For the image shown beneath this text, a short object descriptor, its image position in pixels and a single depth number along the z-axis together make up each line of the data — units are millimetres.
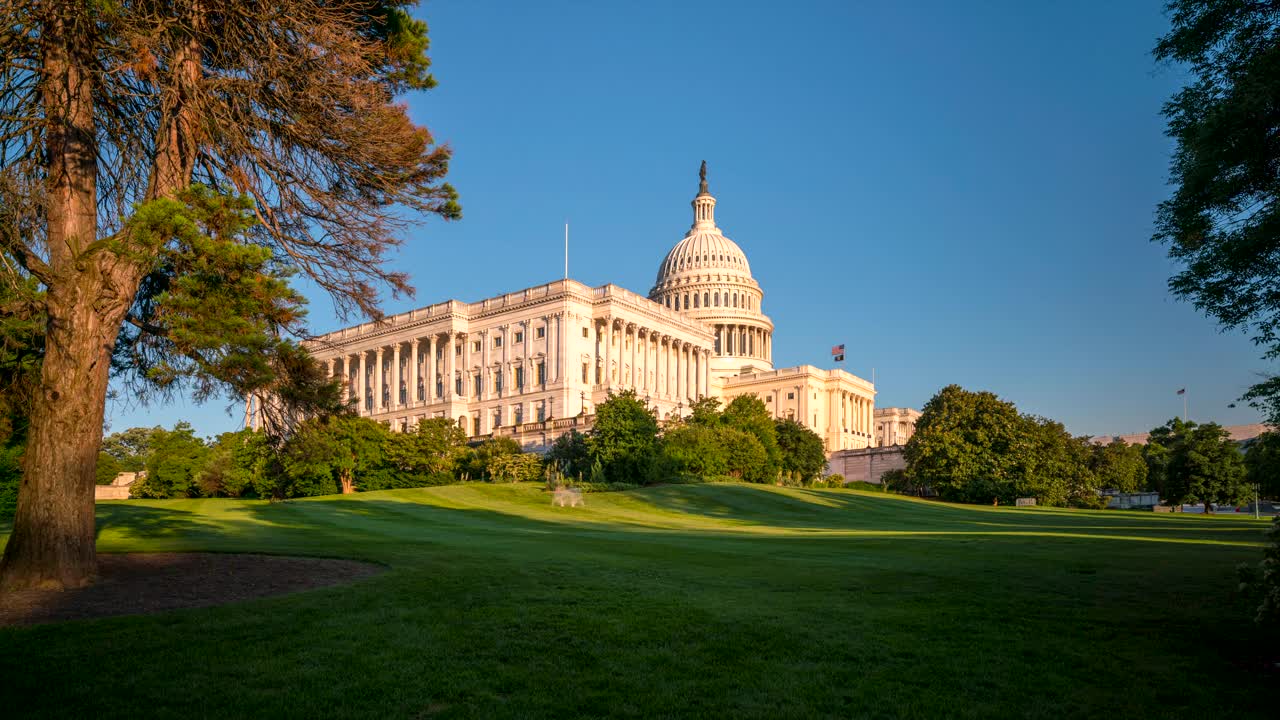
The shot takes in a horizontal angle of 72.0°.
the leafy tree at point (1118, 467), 100062
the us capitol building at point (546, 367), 99500
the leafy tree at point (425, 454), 71812
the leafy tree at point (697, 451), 73750
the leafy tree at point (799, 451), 96188
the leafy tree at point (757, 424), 87188
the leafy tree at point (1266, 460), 26688
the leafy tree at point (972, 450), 75688
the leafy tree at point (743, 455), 79125
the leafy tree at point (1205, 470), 87312
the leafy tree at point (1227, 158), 14586
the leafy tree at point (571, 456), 68938
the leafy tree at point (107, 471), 97412
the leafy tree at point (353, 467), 68938
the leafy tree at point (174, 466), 82062
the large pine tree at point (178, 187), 13836
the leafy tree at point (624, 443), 66188
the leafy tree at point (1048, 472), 75000
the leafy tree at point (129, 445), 128625
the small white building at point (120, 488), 89719
